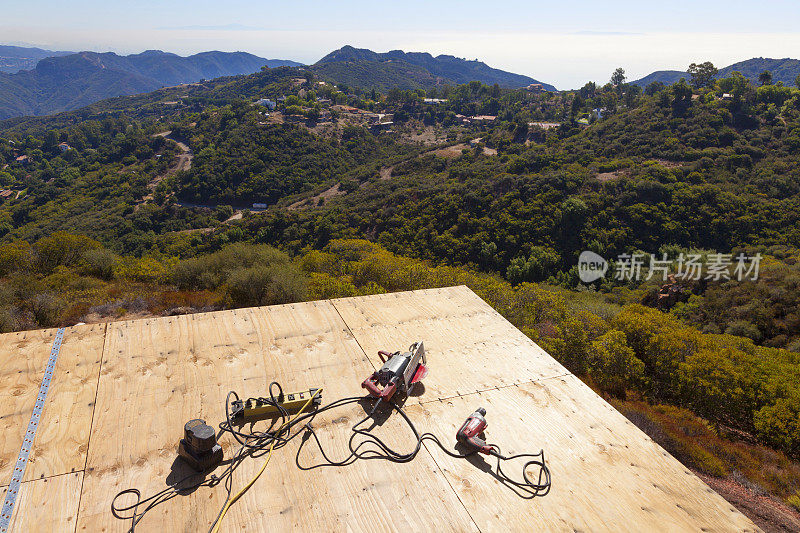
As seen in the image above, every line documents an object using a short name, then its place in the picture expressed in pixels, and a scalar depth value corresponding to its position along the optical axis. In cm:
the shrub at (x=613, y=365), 1168
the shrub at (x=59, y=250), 1736
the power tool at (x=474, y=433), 359
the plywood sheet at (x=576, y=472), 321
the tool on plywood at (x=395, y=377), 401
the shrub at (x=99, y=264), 1708
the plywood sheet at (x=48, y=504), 280
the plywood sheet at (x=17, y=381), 334
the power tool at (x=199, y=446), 311
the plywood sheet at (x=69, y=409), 324
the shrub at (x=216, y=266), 1719
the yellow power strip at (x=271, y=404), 371
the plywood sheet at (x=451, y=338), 471
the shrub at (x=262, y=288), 1371
